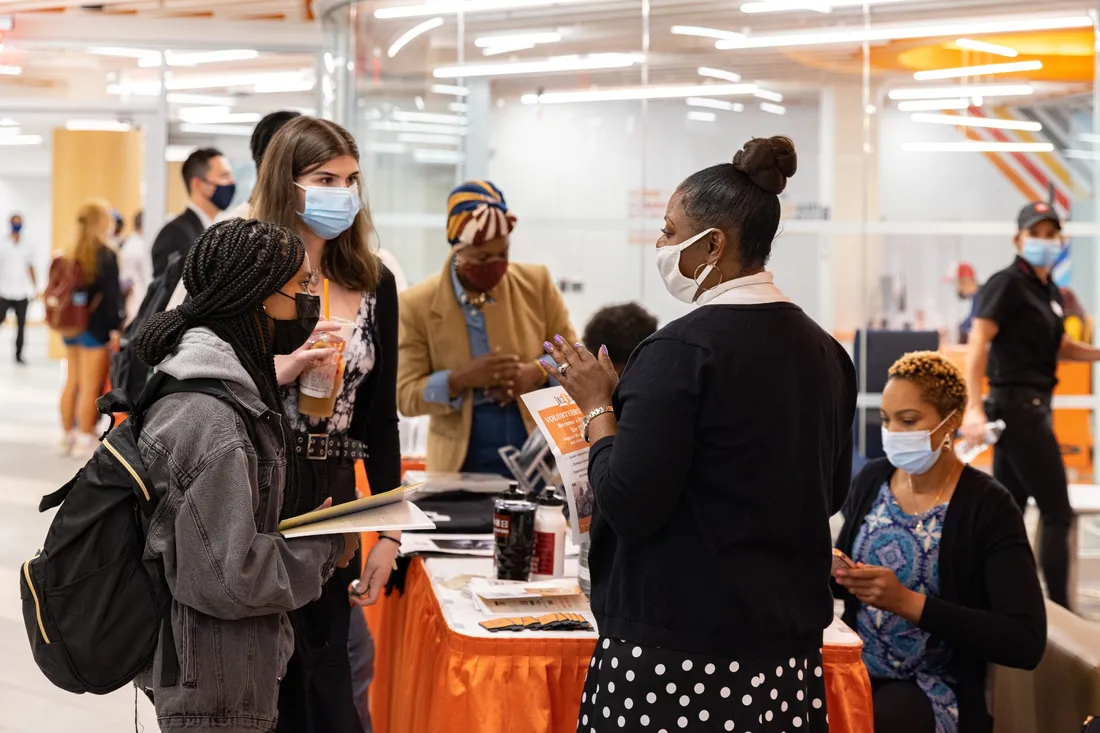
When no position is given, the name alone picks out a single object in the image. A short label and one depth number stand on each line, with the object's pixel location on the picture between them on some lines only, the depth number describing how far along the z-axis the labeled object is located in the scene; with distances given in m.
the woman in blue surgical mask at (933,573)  2.62
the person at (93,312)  8.91
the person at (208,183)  5.50
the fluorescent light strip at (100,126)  10.00
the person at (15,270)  12.93
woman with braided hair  1.77
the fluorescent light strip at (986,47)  7.38
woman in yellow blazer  3.46
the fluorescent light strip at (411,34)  7.83
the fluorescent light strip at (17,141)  11.75
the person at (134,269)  9.94
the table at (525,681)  2.21
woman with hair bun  1.72
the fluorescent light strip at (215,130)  9.73
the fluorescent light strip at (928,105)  7.42
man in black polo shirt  4.93
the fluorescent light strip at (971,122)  7.46
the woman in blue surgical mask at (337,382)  2.35
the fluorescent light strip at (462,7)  7.64
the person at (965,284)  7.44
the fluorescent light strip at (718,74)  7.33
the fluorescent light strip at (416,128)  7.82
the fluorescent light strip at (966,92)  7.41
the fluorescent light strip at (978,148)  7.45
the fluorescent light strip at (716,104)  7.32
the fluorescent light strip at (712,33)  7.33
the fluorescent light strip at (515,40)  7.64
